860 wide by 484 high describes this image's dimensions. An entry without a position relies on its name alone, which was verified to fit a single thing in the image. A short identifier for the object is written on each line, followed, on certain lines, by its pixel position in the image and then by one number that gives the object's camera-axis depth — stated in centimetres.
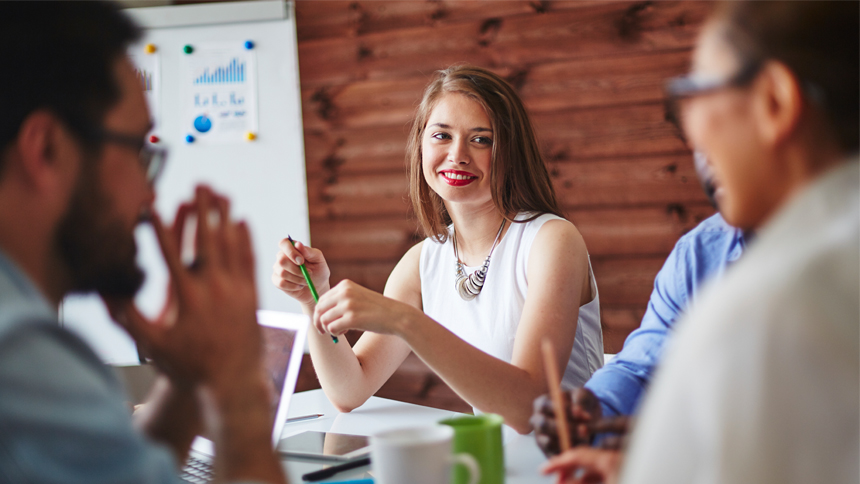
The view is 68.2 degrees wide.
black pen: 92
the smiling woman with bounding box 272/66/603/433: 125
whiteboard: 256
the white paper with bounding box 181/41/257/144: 256
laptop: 109
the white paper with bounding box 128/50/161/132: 254
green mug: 73
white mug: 64
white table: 93
